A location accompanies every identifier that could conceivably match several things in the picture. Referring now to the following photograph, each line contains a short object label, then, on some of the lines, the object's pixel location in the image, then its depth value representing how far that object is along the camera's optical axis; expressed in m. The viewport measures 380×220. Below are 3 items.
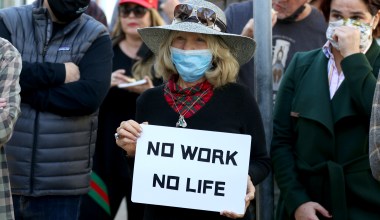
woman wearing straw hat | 5.85
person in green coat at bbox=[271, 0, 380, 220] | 6.14
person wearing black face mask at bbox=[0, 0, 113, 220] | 6.93
